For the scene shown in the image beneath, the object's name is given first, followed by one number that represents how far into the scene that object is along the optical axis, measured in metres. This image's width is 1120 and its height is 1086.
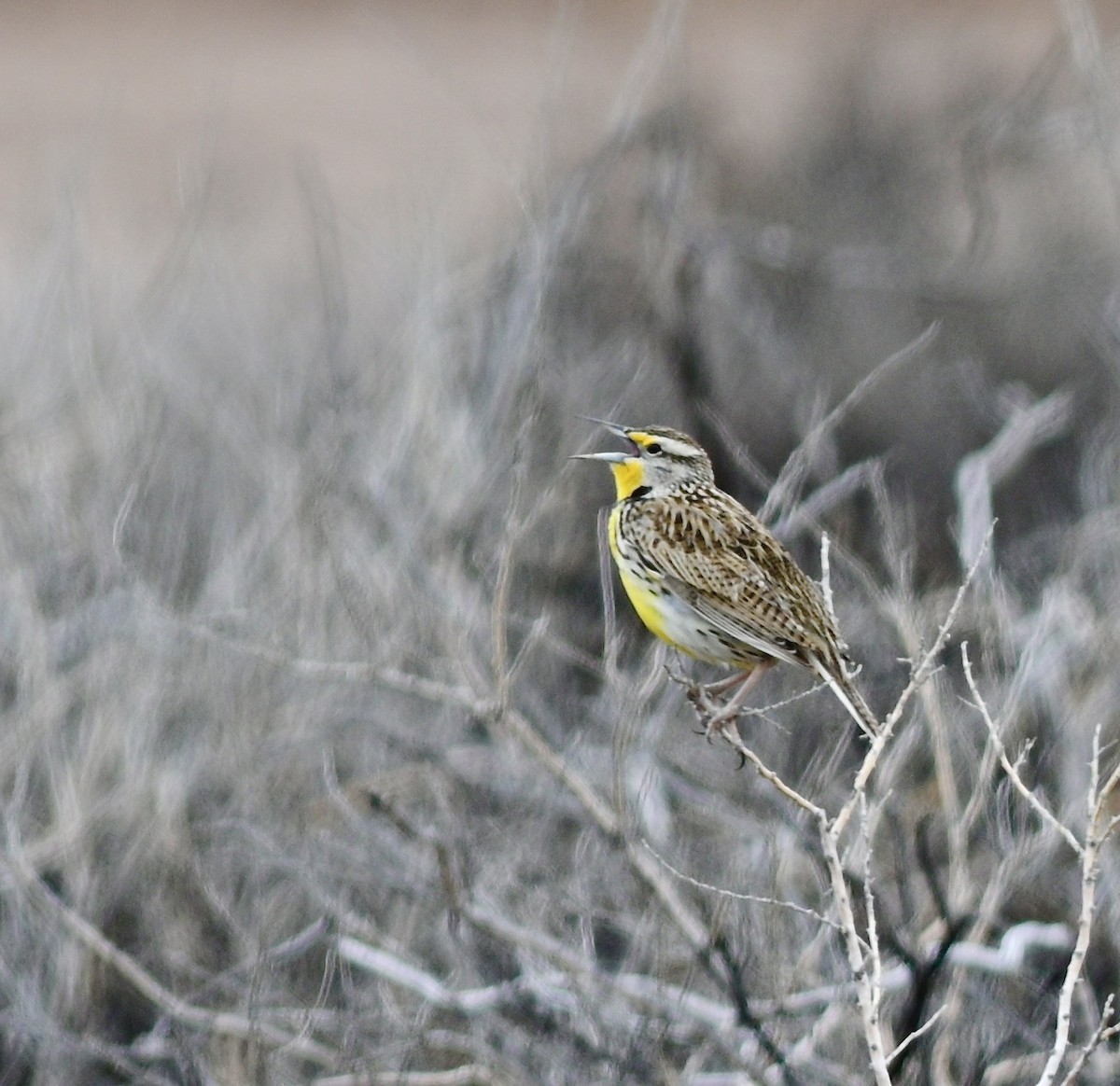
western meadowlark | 8.51
